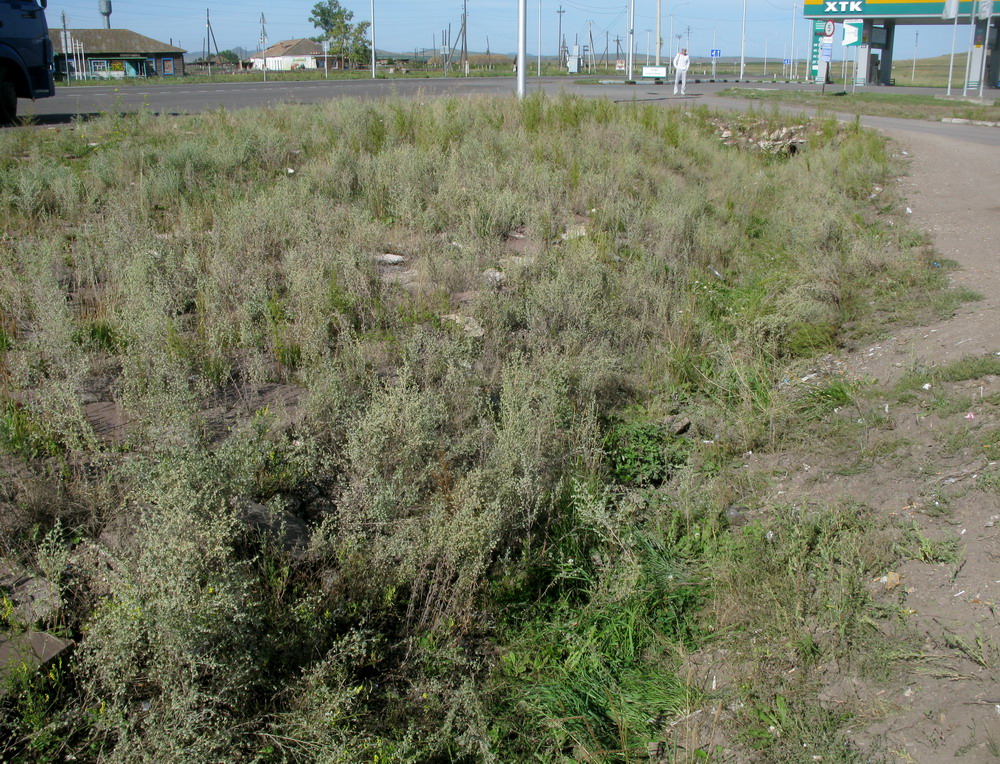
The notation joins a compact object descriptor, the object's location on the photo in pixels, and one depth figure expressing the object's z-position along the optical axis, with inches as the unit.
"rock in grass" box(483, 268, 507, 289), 312.0
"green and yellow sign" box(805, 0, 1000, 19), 1488.7
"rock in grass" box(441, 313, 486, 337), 274.4
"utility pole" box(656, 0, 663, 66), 1705.8
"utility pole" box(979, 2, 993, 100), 1032.5
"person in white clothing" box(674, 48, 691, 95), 1054.8
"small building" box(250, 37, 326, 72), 3152.1
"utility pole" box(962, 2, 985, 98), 1127.9
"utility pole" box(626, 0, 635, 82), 1519.1
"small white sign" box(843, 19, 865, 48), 1370.6
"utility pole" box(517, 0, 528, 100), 665.0
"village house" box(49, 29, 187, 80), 2220.7
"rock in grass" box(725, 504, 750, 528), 198.4
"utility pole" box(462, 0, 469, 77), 2248.6
